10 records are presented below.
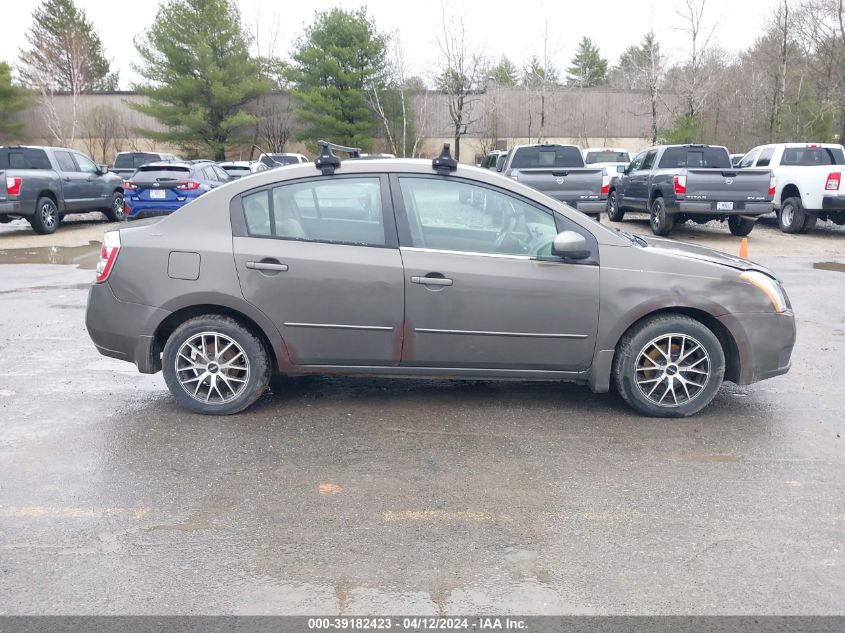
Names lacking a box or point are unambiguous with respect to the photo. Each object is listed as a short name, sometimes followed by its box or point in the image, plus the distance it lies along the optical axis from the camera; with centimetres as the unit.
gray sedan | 518
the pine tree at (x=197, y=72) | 4016
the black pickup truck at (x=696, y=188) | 1495
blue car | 1709
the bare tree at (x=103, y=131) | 4481
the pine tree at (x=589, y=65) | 7356
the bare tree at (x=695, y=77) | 3119
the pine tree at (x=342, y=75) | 3975
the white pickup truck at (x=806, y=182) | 1623
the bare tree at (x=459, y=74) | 3559
